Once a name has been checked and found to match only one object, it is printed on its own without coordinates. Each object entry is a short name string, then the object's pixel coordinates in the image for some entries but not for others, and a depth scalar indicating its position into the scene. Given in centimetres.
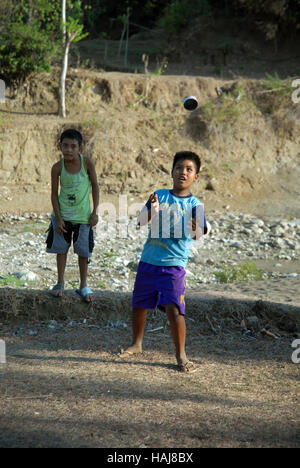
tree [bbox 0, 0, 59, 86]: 2262
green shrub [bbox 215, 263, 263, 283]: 1454
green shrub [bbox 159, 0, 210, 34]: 3166
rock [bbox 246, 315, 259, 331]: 953
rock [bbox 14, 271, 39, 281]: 1286
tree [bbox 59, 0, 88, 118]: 2244
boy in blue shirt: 738
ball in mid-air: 860
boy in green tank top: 913
